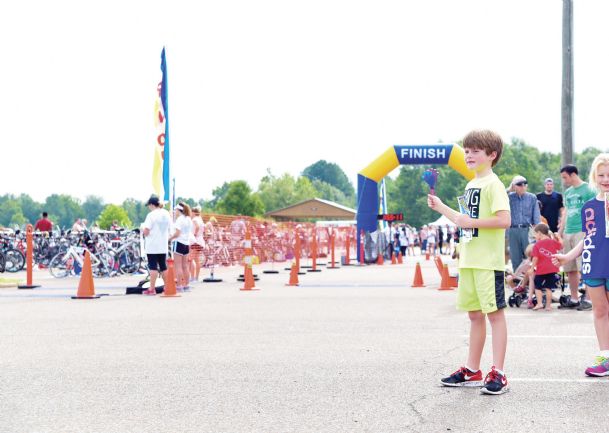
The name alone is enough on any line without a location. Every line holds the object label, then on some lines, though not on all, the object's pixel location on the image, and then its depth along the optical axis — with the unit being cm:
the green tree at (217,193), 16775
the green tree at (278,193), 13500
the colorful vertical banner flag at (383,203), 3950
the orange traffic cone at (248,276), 1661
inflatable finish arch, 3005
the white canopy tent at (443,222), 6512
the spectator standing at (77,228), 2564
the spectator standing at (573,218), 1123
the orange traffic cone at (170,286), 1499
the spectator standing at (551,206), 1409
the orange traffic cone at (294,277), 1845
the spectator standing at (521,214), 1330
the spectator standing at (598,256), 630
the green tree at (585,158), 12968
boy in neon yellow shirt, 573
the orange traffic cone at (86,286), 1462
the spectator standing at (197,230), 1823
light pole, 1778
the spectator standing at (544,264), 1186
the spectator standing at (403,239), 4272
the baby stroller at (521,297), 1215
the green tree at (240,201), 11862
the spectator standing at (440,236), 5037
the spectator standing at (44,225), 2838
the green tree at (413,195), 11900
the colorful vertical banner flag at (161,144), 1867
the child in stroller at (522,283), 1236
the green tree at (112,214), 17594
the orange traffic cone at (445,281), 1669
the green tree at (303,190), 13600
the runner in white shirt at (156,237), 1479
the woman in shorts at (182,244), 1609
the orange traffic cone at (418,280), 1773
